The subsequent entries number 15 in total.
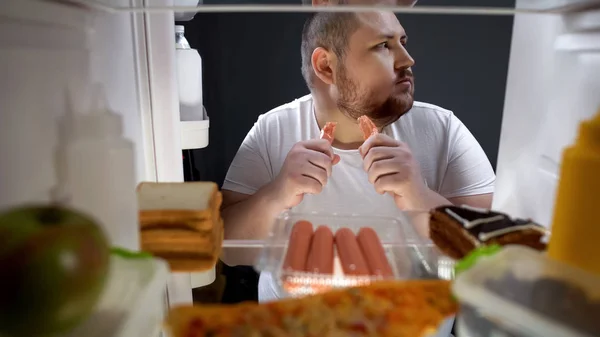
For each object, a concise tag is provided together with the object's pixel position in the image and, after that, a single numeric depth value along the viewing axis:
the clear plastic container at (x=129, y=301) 0.44
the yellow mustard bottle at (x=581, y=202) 0.54
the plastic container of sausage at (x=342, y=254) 0.66
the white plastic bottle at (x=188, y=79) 1.04
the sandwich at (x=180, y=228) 0.66
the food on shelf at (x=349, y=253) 0.66
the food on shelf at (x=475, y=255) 0.58
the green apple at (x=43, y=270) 0.37
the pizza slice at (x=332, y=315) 0.50
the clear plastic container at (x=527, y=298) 0.46
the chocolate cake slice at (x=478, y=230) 0.67
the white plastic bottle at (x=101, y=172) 0.59
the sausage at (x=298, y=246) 0.68
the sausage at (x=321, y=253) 0.67
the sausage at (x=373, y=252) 0.66
